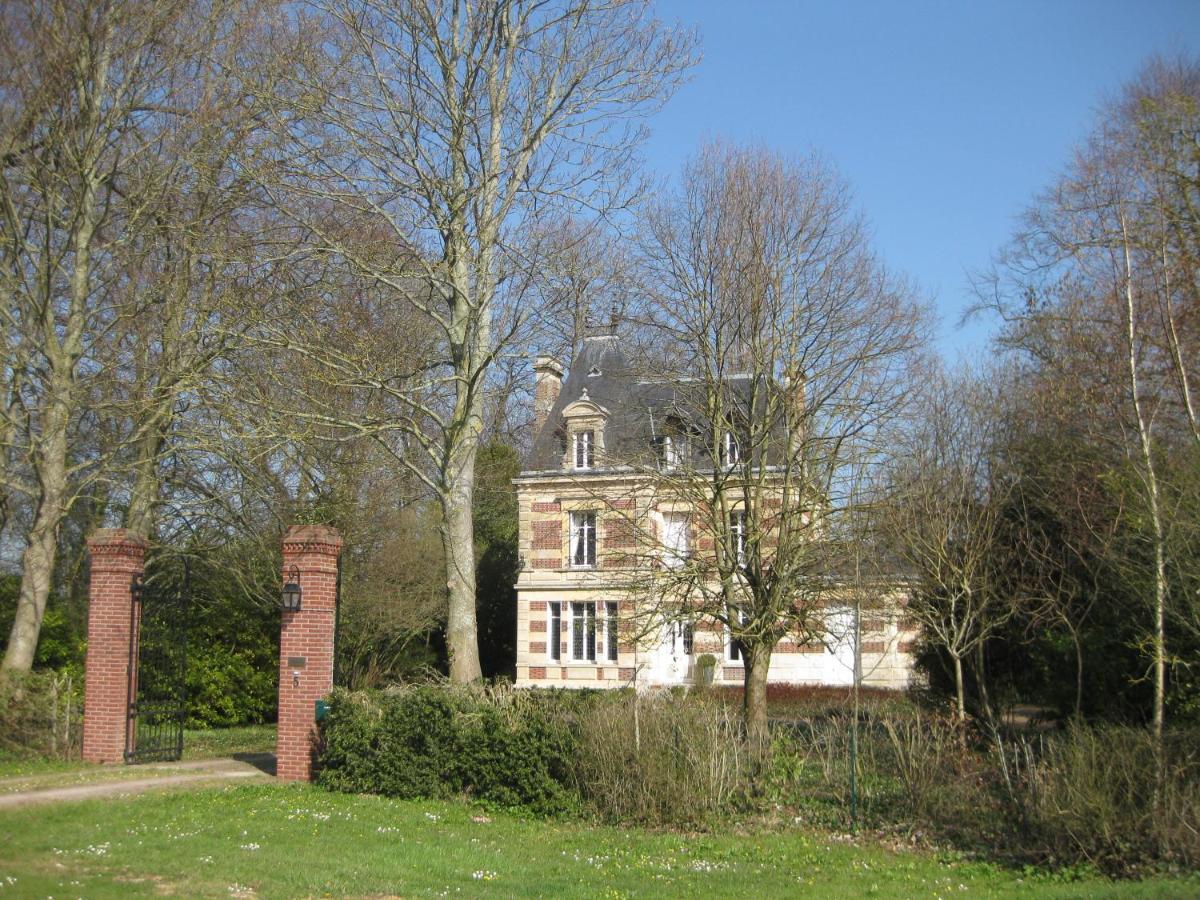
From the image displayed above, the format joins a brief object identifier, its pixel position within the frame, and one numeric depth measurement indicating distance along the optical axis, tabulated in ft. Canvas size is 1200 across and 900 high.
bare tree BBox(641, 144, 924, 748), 55.52
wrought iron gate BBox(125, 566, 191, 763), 52.31
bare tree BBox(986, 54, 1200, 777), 41.52
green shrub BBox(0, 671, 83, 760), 52.65
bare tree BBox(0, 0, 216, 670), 63.46
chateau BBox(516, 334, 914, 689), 103.60
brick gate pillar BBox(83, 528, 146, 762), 51.42
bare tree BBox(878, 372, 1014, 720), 58.03
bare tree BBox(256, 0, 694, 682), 53.78
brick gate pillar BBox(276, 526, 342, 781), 46.85
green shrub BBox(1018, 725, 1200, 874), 31.32
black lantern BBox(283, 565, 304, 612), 47.16
